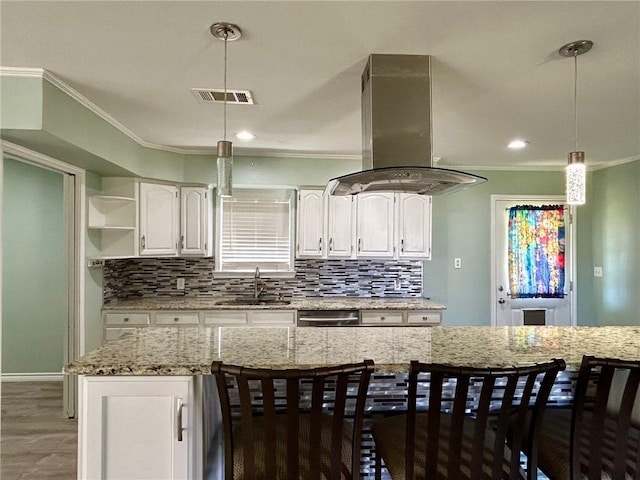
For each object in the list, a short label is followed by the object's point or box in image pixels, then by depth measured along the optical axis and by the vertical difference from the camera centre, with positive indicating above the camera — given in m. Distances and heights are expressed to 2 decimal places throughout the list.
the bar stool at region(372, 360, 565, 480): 1.28 -0.63
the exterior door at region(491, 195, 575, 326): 4.69 -0.46
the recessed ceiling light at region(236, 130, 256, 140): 3.46 +1.00
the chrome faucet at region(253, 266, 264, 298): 4.22 -0.39
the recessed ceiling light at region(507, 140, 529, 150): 3.68 +0.98
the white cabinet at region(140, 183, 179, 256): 3.76 +0.29
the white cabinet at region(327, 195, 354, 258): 4.17 +0.22
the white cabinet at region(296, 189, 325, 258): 4.16 +0.24
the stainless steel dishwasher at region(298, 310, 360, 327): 3.81 -0.65
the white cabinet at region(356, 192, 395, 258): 4.18 +0.24
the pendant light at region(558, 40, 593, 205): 1.83 +0.33
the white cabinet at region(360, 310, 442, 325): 3.86 -0.66
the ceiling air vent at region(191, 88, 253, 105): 2.52 +0.99
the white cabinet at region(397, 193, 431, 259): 4.20 +0.21
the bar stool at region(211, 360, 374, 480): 1.25 -0.61
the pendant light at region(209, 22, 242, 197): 1.81 +0.44
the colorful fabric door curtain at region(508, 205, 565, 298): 4.69 -0.03
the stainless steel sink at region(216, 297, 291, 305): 3.99 -0.53
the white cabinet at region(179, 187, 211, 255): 4.05 +0.28
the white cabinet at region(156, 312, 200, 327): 3.75 -0.64
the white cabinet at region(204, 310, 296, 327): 3.75 -0.64
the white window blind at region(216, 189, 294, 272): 4.41 +0.20
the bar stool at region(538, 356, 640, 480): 1.37 -0.71
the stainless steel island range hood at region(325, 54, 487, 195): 2.00 +0.66
